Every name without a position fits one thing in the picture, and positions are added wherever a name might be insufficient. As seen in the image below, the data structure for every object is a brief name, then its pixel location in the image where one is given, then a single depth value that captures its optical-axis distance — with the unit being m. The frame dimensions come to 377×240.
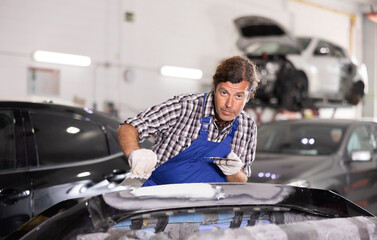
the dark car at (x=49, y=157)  2.79
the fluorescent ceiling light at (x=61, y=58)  7.11
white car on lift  8.52
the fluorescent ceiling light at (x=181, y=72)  8.81
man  2.29
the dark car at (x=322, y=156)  4.30
